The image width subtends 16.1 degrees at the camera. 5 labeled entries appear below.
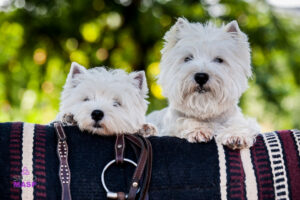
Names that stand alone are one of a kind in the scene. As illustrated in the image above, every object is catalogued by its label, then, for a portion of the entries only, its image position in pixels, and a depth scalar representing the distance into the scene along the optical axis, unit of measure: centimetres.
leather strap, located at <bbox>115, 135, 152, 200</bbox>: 186
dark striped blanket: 186
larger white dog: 203
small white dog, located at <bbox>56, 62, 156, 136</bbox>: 195
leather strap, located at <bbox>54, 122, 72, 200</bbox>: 185
